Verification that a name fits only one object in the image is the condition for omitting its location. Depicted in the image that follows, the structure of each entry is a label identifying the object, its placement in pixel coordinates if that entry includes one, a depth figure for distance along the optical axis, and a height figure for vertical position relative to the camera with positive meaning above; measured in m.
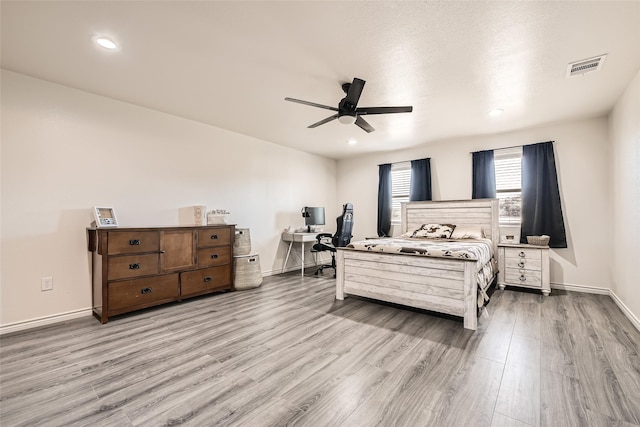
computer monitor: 5.42 -0.03
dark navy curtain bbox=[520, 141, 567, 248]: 3.95 +0.30
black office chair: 4.78 -0.37
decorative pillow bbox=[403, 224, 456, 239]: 4.32 -0.27
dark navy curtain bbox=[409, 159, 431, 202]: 5.12 +0.68
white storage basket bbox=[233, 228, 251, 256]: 4.16 -0.45
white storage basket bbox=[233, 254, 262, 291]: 4.04 -0.90
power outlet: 2.71 -0.73
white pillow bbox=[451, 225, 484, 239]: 4.13 -0.27
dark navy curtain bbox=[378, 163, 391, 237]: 5.64 +0.32
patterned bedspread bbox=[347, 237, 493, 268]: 2.81 -0.39
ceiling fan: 2.58 +1.10
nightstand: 3.73 -0.74
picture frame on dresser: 2.91 -0.03
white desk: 4.93 -0.44
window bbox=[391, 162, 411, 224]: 5.56 +0.61
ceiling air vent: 2.37 +1.40
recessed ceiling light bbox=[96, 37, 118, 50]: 2.10 +1.39
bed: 2.64 -0.73
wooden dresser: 2.83 -0.62
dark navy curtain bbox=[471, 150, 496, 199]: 4.51 +0.68
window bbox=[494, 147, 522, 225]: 4.35 +0.55
